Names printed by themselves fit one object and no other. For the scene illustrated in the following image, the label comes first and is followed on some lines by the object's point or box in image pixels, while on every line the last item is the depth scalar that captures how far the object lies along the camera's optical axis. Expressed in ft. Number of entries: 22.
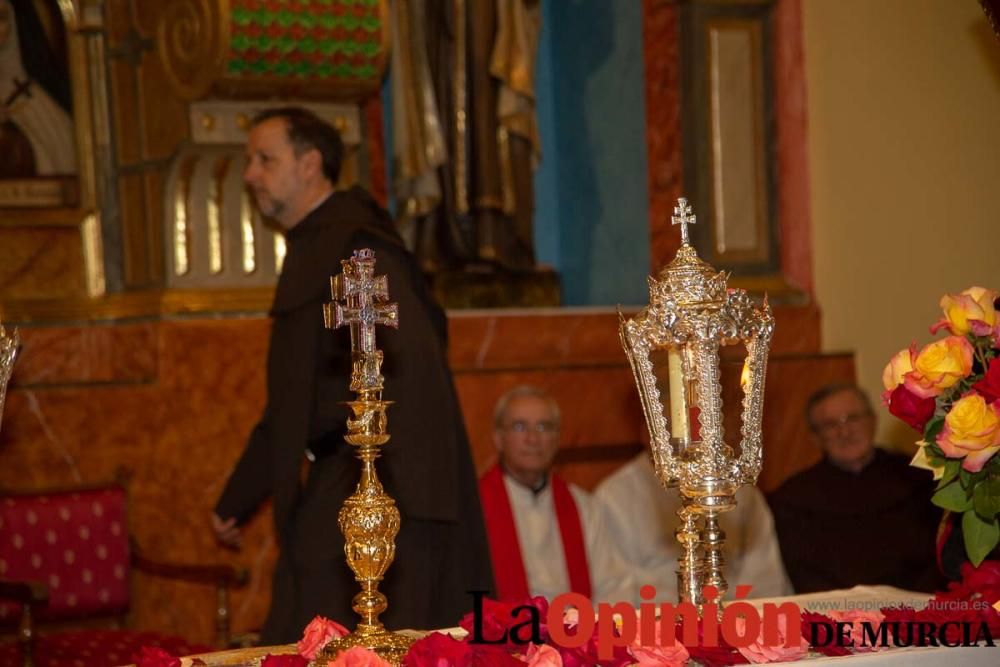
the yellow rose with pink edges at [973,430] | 17.42
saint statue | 43.55
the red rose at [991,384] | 17.55
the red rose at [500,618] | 15.39
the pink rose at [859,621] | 16.05
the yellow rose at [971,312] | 18.58
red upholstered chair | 32.73
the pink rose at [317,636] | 15.25
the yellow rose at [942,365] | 18.08
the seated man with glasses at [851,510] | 35.79
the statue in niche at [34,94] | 38.87
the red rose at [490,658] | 14.08
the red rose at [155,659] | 14.50
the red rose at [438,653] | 13.98
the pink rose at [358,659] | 13.88
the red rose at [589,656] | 15.07
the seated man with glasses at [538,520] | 35.06
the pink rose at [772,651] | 15.32
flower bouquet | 17.58
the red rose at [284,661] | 14.67
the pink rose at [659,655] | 14.64
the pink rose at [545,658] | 14.46
